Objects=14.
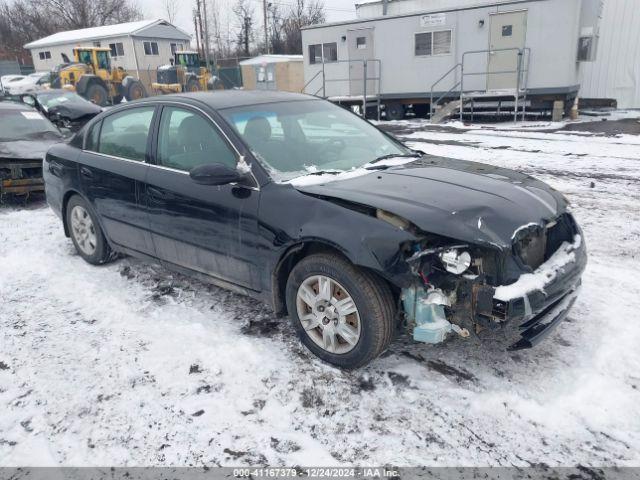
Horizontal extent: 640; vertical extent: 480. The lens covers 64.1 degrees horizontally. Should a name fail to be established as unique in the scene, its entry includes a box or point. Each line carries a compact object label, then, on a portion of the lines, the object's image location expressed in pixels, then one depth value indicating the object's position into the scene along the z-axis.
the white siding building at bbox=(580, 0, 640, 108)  17.42
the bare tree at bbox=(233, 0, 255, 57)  57.16
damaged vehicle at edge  7.31
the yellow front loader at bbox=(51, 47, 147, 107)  25.38
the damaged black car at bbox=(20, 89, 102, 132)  12.96
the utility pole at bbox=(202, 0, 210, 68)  40.96
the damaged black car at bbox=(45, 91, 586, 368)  2.82
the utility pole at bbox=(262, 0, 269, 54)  46.50
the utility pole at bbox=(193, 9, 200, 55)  51.58
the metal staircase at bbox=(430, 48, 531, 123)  15.23
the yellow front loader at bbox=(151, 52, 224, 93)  28.80
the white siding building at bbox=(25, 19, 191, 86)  39.00
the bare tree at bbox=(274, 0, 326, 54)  51.06
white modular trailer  14.59
